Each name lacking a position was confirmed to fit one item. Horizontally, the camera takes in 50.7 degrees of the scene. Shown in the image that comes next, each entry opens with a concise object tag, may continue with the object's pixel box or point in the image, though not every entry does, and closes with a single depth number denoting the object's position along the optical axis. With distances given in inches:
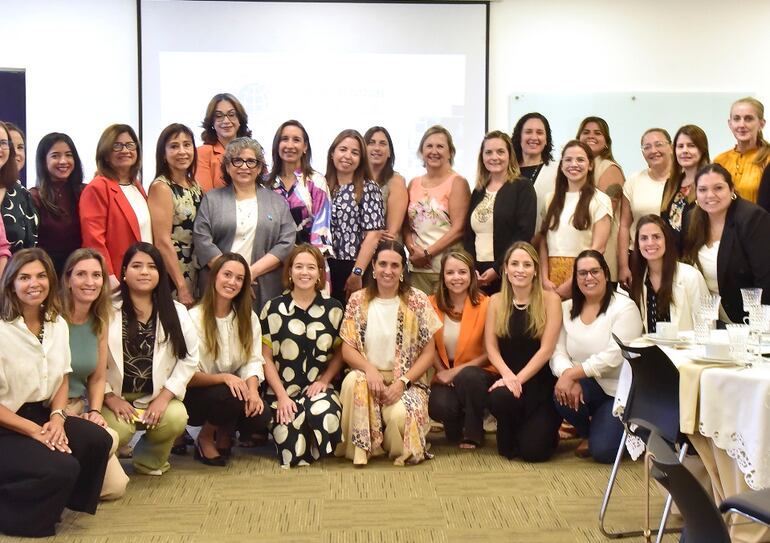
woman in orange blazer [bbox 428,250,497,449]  163.3
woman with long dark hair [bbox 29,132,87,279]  160.4
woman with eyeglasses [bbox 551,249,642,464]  154.1
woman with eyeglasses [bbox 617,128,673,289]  178.9
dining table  102.0
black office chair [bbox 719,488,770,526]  76.5
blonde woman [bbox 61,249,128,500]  136.8
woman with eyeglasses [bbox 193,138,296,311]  163.3
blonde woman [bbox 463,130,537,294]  174.2
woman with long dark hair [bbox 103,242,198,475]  144.3
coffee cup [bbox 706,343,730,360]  111.2
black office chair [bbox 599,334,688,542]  108.7
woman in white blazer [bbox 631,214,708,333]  152.3
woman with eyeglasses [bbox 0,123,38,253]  148.6
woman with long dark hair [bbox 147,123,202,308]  162.6
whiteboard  249.6
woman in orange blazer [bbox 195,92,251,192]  179.0
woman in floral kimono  154.4
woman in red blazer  157.3
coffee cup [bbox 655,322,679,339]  129.3
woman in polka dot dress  157.2
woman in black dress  157.2
